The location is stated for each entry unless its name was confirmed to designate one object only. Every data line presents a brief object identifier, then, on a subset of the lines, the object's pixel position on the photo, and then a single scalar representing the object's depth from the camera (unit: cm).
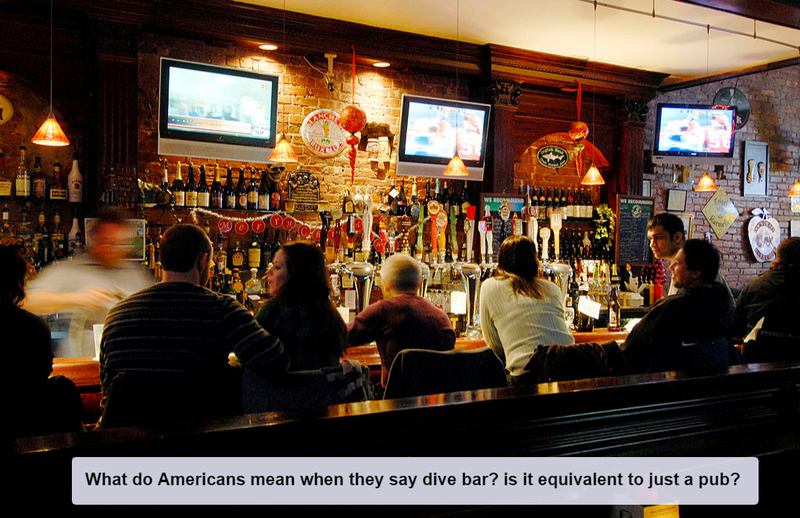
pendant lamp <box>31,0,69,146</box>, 389
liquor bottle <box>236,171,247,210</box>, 519
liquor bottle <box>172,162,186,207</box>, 491
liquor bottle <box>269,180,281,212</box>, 525
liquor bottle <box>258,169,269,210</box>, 523
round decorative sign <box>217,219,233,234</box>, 509
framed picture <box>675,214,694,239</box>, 771
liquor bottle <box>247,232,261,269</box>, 524
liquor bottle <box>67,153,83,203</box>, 462
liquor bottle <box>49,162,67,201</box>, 458
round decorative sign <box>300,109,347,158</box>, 552
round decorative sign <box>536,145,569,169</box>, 708
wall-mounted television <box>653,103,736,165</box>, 654
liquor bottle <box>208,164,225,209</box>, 512
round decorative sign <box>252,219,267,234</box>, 525
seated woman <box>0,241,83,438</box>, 196
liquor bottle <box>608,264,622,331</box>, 525
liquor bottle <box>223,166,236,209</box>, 517
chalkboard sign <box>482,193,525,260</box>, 607
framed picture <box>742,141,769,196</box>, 802
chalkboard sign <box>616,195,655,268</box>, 691
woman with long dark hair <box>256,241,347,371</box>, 233
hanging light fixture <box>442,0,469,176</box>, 519
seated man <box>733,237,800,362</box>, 333
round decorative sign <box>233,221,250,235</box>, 516
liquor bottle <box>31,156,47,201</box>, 454
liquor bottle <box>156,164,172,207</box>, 482
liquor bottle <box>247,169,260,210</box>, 521
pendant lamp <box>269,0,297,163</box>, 455
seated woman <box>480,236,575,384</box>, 297
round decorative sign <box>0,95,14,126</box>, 459
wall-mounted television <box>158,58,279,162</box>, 452
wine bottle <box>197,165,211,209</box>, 501
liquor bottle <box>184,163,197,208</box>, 496
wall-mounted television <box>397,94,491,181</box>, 544
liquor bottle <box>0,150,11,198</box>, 446
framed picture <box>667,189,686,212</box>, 761
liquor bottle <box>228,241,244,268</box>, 514
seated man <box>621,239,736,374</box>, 250
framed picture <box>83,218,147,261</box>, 450
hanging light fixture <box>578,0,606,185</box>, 605
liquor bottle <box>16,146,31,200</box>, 451
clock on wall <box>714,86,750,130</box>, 773
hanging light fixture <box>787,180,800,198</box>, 785
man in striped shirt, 200
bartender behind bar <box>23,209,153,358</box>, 338
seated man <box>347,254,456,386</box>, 293
